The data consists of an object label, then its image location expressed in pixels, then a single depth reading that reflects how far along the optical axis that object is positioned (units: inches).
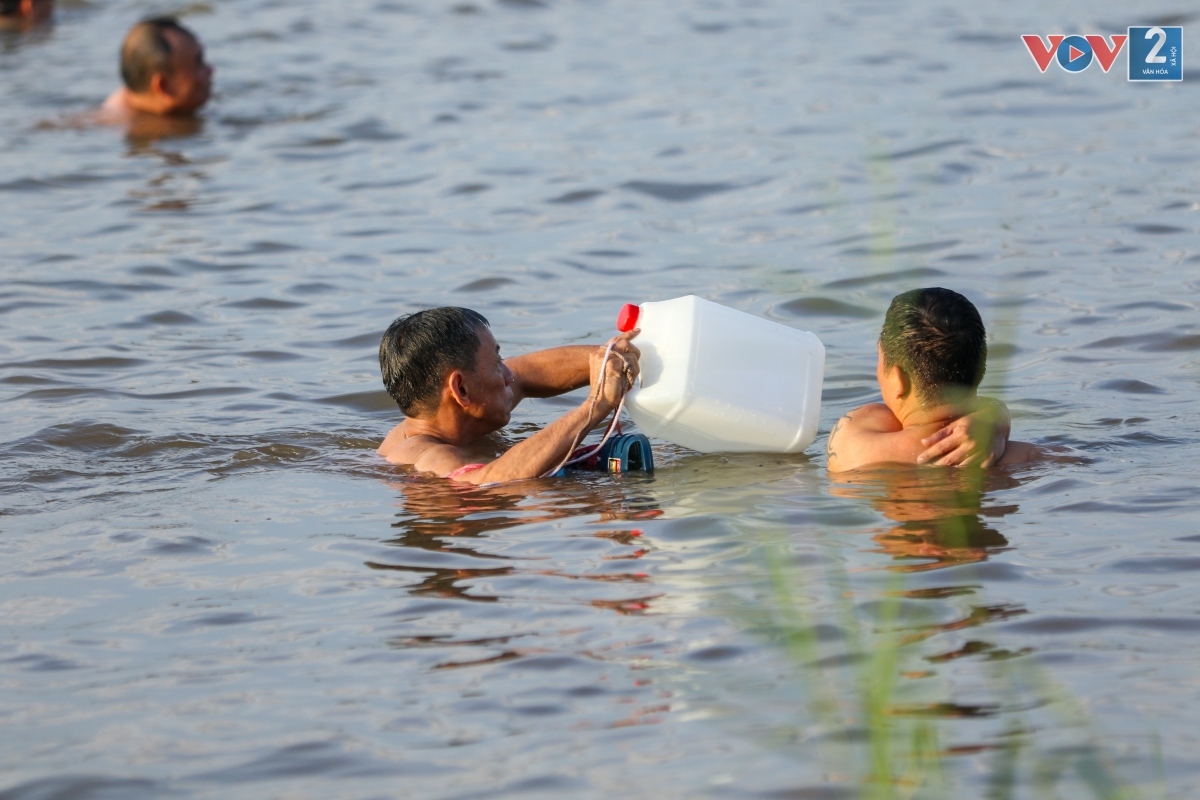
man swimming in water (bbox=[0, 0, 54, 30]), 1278.3
